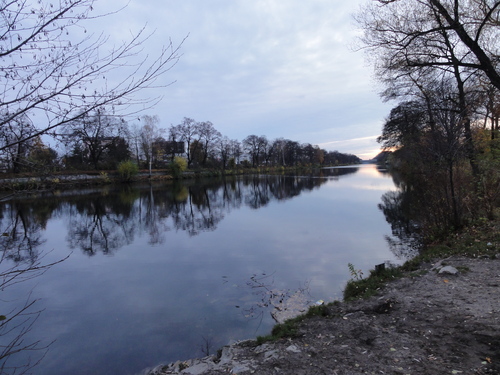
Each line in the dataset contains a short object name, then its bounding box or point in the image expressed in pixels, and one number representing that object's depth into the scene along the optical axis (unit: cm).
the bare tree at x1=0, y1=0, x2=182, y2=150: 241
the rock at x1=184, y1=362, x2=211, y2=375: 367
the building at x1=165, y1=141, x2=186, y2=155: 6331
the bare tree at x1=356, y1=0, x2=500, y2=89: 550
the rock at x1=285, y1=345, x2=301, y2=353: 375
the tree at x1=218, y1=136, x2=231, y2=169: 7569
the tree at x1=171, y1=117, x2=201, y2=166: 6348
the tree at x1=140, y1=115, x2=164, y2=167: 4738
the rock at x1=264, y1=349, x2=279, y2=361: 365
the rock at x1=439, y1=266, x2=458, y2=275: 571
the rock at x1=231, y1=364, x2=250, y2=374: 343
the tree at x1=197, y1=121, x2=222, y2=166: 6566
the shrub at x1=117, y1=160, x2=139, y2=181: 4575
